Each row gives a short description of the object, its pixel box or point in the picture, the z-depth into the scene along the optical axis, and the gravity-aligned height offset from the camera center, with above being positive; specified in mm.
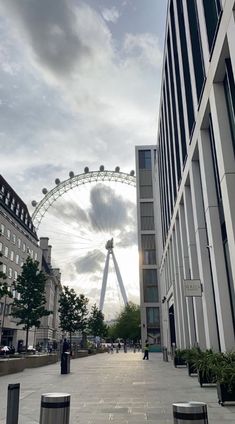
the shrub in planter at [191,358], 17341 -569
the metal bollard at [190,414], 3891 -704
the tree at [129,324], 107688 +6703
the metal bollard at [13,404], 6836 -995
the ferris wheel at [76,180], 80625 +35618
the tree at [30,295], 42031 +5937
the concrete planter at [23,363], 21838 -984
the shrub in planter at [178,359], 24469 -843
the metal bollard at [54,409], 4688 -759
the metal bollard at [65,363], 21812 -847
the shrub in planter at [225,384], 9812 -999
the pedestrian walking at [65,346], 25559 +141
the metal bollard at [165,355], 34938 -812
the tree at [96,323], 89312 +5827
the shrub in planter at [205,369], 12249 -795
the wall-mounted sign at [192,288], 18984 +2878
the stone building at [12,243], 65000 +20313
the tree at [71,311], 60219 +5935
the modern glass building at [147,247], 73062 +20229
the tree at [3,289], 22761 +3661
